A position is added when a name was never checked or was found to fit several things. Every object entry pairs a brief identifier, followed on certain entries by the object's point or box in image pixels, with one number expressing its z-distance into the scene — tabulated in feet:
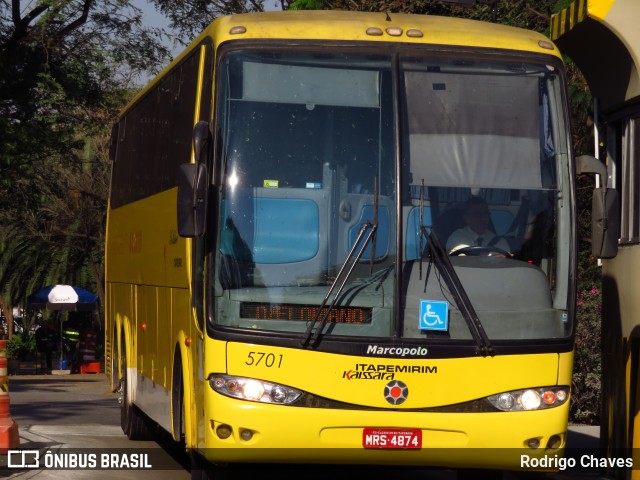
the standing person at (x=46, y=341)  124.67
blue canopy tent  119.96
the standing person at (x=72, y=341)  127.85
